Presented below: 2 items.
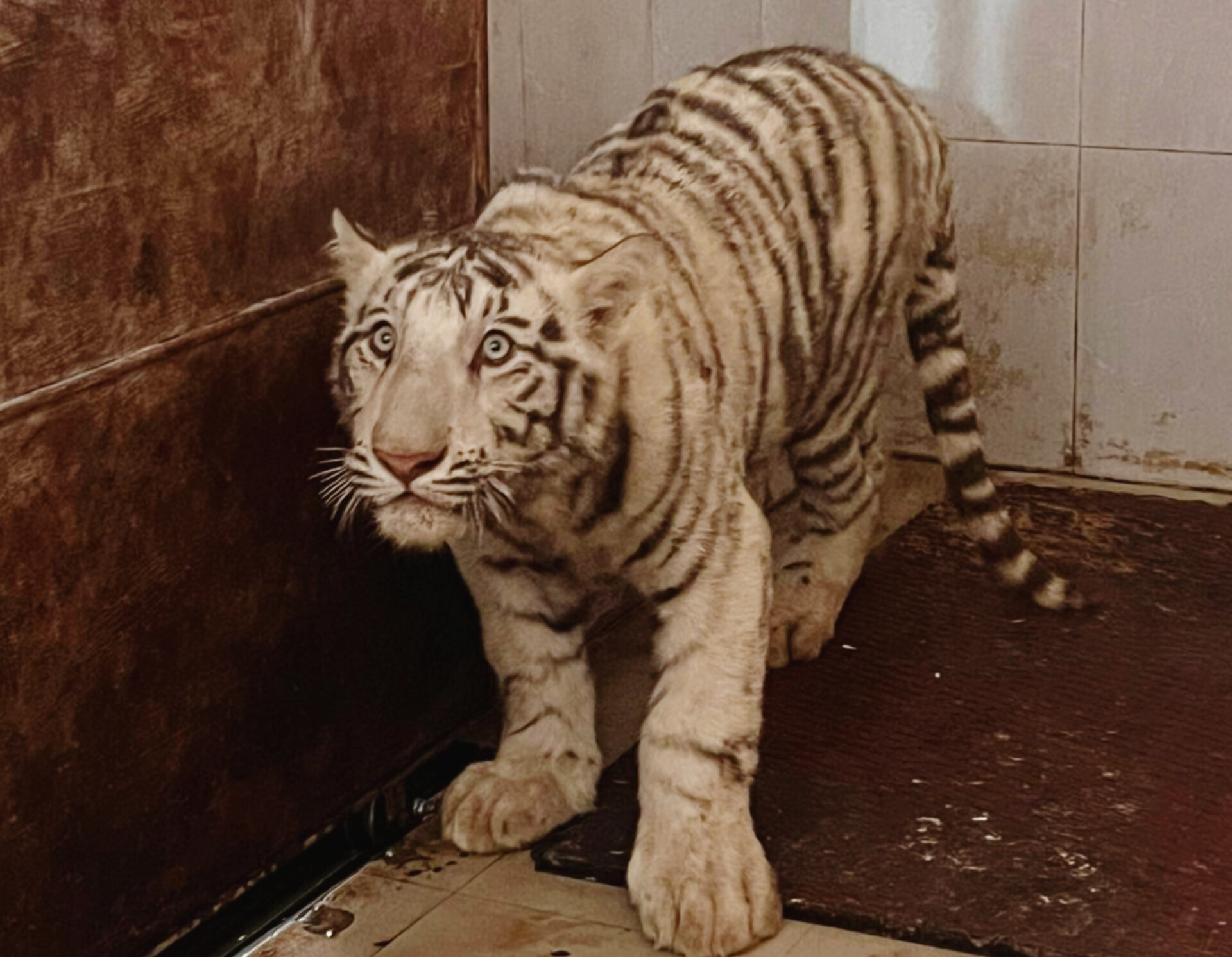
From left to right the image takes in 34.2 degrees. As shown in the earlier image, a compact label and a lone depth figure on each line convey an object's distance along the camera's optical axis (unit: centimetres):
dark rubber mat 239
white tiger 220
